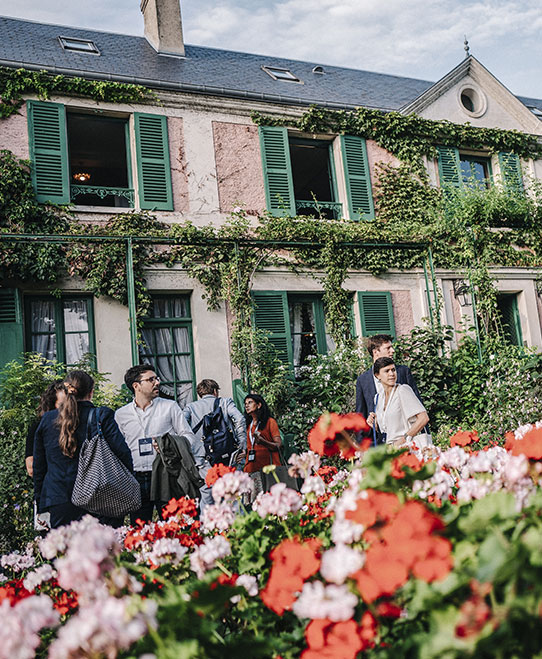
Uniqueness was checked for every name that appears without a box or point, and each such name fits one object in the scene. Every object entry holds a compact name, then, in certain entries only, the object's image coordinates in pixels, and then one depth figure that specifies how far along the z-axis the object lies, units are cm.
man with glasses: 461
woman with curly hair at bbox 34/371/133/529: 387
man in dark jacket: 484
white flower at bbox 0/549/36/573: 288
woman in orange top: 615
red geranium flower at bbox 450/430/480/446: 275
